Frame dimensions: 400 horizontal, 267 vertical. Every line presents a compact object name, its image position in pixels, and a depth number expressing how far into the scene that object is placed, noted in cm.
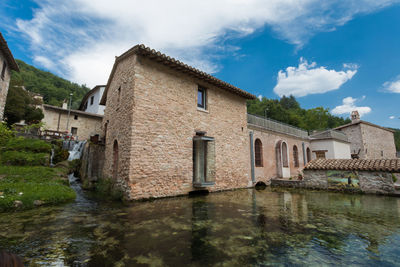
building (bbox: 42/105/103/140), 2070
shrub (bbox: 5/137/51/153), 969
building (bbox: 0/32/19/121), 1278
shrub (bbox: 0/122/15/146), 943
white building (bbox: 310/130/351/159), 1934
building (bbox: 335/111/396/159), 2250
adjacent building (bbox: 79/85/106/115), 2378
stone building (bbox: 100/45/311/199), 765
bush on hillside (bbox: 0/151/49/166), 870
